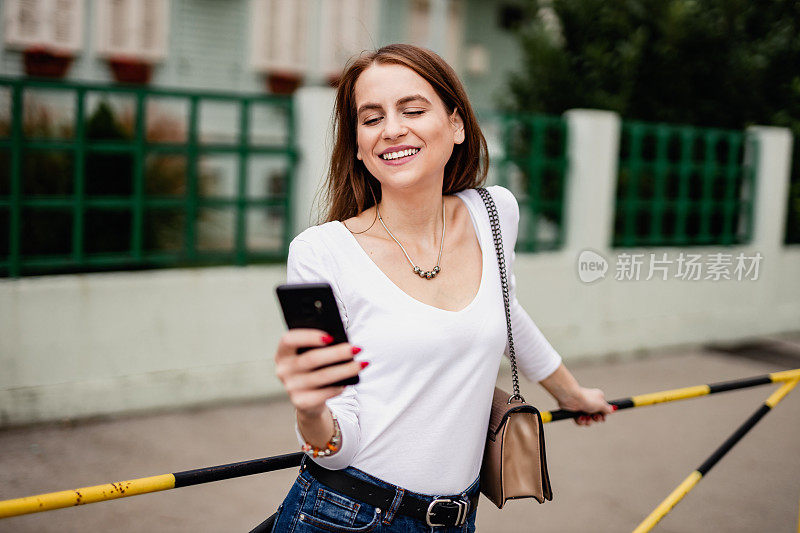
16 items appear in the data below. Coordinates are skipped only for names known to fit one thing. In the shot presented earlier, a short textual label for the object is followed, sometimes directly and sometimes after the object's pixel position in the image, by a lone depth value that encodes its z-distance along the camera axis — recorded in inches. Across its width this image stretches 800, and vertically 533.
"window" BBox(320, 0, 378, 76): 433.7
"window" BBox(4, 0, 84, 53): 340.8
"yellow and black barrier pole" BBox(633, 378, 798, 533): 100.3
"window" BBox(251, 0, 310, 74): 411.8
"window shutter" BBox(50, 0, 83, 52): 350.6
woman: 63.4
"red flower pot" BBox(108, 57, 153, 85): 374.0
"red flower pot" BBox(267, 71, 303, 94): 423.8
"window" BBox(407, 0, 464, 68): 446.6
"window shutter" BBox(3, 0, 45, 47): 339.6
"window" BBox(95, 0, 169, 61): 364.8
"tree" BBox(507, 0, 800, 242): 331.9
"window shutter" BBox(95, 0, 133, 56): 363.6
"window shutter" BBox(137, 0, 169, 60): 376.2
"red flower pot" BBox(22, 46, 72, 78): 350.3
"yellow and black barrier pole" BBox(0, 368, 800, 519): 57.6
